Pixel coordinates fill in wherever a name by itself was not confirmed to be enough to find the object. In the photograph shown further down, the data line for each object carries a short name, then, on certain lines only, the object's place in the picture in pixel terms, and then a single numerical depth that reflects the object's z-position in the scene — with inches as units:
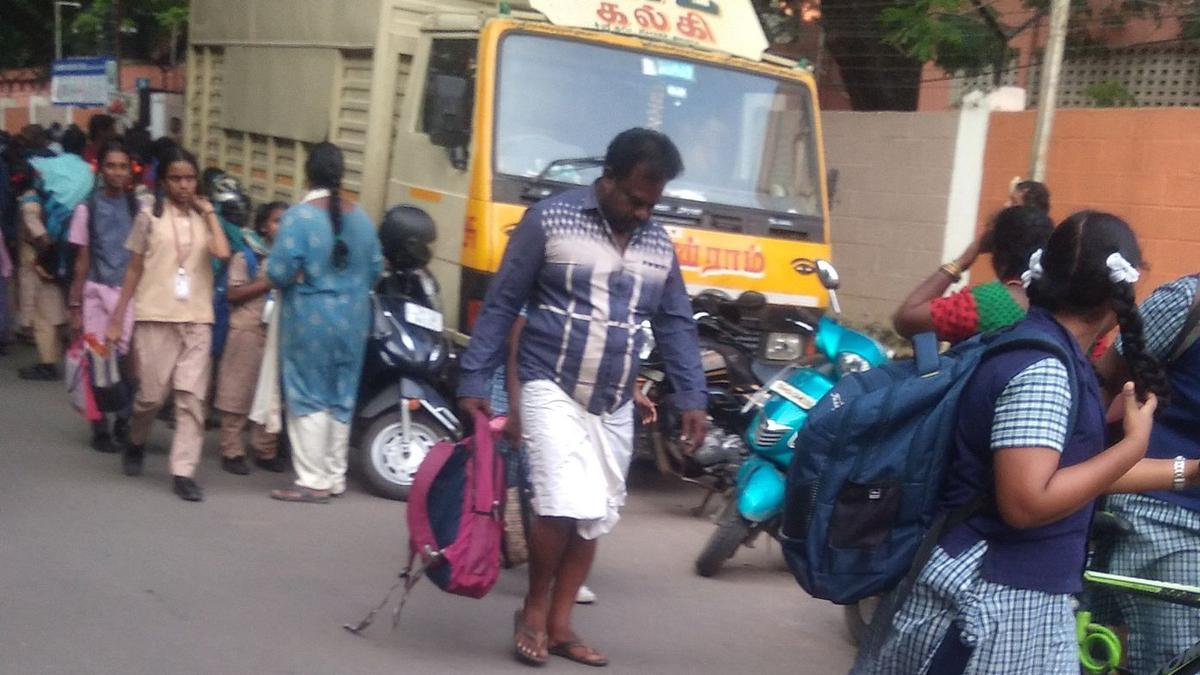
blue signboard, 574.6
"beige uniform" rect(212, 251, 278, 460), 295.6
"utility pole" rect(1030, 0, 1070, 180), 360.2
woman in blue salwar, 256.5
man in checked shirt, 178.1
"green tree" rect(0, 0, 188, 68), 851.4
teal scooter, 222.7
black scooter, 280.4
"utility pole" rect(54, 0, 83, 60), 745.4
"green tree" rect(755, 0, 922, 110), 526.9
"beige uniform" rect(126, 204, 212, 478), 265.1
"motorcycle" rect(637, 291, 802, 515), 265.9
